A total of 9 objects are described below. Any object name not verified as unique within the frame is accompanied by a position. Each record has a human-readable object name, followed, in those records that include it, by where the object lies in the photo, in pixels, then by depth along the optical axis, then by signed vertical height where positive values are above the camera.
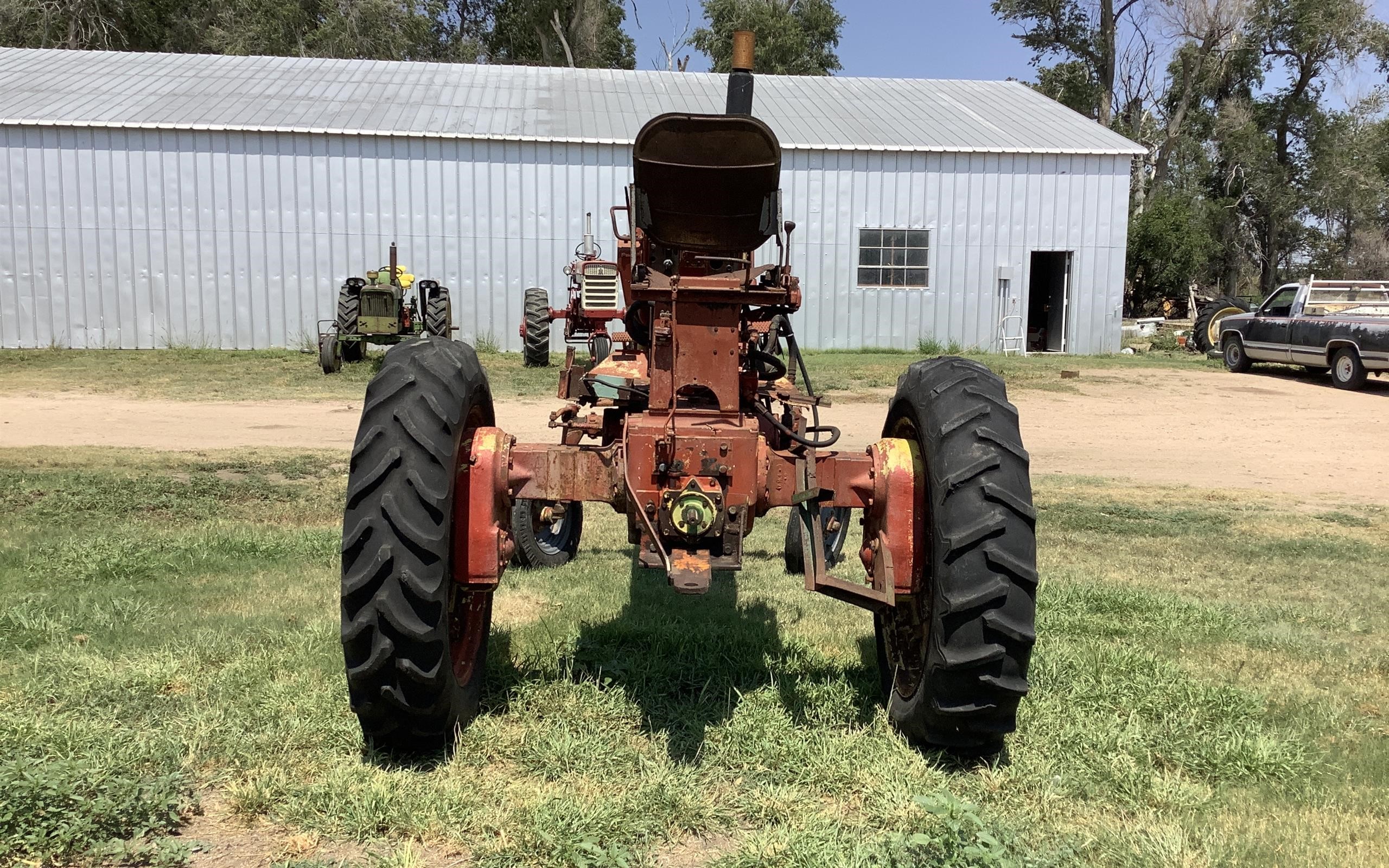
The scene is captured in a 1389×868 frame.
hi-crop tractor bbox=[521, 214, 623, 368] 12.63 +0.29
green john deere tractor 17.59 +0.00
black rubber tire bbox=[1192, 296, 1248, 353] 24.14 +0.06
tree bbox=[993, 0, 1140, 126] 42.34 +12.12
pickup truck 17.73 -0.10
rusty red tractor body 3.30 -0.59
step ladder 22.86 -0.31
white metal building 20.45 +2.37
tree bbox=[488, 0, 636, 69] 42.44 +12.14
